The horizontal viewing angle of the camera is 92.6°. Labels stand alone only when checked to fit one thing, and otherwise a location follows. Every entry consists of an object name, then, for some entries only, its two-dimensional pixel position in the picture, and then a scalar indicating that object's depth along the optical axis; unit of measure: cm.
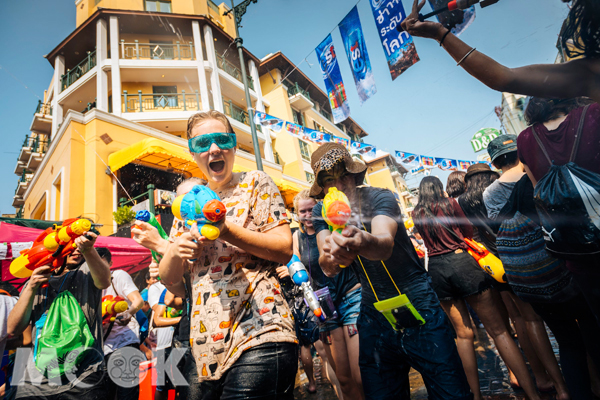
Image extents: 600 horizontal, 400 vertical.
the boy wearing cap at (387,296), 160
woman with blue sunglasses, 129
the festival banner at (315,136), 927
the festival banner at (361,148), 987
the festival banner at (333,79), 696
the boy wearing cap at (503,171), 262
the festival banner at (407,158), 1243
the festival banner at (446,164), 1361
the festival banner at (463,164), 1410
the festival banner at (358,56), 581
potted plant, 904
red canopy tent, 538
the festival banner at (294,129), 943
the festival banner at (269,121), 953
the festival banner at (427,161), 1289
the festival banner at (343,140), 951
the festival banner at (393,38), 482
